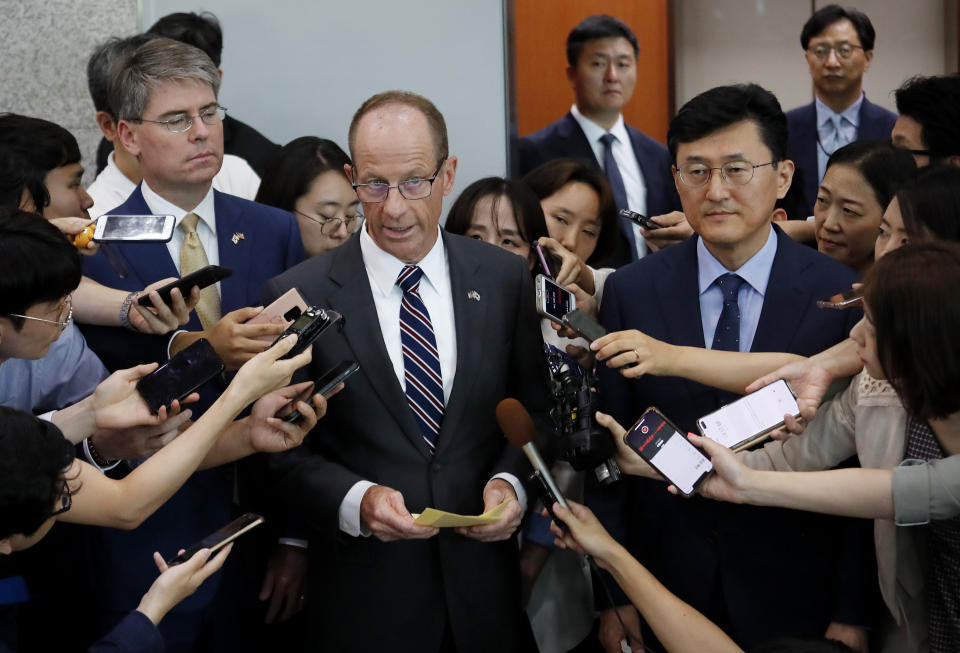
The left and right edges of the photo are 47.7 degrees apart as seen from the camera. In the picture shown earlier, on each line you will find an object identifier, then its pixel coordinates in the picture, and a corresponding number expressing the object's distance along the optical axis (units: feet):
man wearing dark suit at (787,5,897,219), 16.46
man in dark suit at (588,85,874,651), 8.59
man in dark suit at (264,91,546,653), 8.48
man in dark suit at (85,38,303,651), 9.59
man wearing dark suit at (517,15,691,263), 15.62
